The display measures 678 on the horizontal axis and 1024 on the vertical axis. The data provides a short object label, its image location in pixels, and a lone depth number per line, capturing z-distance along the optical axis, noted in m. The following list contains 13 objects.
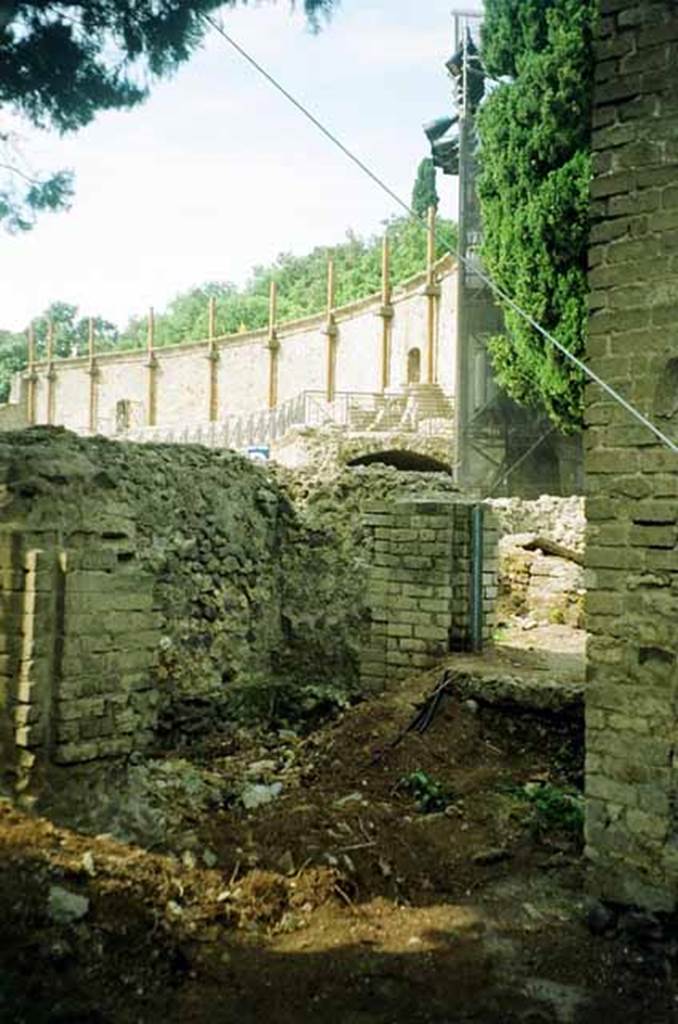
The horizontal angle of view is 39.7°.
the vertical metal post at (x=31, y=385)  55.66
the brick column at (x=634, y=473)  4.53
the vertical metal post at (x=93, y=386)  52.28
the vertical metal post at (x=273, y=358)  43.84
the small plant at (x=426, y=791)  6.42
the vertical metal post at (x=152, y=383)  49.44
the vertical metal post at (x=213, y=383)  47.22
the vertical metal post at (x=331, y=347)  40.31
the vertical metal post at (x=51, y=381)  53.47
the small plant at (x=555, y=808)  6.00
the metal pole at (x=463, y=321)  21.86
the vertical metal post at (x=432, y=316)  33.09
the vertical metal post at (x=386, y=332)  36.50
